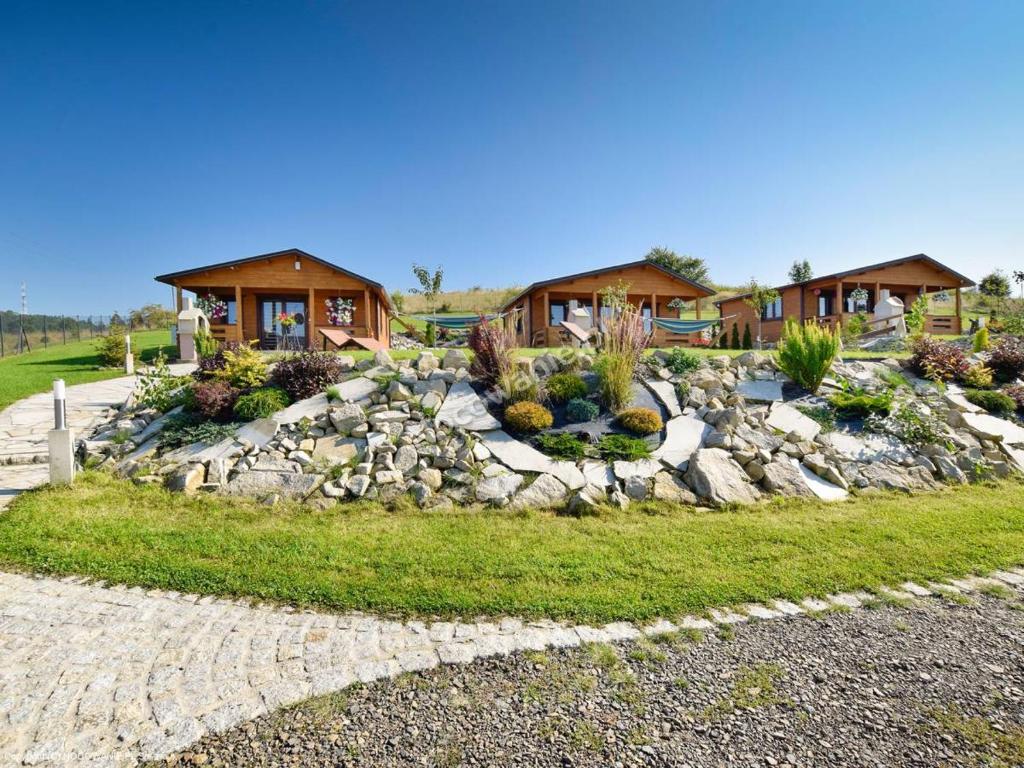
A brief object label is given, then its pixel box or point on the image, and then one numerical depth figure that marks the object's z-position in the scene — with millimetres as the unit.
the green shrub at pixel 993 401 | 6523
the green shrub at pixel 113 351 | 11719
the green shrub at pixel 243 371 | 5891
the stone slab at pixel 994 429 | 5883
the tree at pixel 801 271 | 38781
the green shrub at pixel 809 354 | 6539
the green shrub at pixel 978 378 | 7102
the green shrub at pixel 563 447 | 5074
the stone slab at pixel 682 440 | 5039
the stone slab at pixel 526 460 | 4734
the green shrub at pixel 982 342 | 8656
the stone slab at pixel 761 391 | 6457
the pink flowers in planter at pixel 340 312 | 15453
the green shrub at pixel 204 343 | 9047
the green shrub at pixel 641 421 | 5426
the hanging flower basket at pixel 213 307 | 14992
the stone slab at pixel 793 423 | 5762
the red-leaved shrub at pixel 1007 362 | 7422
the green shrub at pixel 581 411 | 5629
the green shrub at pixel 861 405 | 6078
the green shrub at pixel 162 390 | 6051
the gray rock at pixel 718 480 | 4539
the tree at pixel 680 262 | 38219
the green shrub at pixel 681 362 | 6906
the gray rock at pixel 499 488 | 4438
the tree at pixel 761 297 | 16844
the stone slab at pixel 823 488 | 4719
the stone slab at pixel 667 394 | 5965
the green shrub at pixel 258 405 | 5391
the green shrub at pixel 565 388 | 5953
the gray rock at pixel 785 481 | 4750
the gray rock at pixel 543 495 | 4410
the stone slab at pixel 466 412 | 5441
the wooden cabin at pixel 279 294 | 14844
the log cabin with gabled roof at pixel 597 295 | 16906
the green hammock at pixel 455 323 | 12805
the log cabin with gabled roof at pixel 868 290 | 18000
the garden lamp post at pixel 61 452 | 4430
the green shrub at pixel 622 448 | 5055
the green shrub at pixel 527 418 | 5359
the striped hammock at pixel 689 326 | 13875
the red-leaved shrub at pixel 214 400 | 5438
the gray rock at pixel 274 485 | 4477
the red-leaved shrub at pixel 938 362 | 7262
